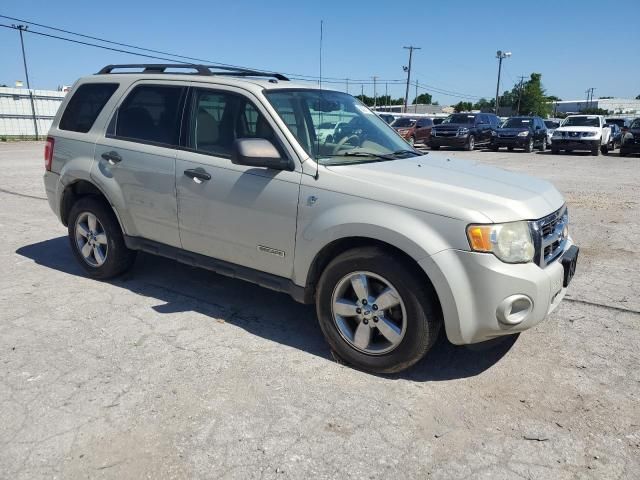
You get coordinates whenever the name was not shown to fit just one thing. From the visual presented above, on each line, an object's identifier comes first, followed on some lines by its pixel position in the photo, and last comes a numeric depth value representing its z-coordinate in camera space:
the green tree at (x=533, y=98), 88.38
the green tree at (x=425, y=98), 135.11
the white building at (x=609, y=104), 121.94
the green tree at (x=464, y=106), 106.90
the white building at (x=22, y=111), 29.06
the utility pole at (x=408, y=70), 59.49
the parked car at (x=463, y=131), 25.08
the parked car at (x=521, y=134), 25.20
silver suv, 3.13
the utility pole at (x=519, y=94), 88.61
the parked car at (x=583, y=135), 22.94
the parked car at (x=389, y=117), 27.81
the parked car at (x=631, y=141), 21.64
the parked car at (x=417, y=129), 27.17
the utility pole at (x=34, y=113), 29.94
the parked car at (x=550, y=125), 28.86
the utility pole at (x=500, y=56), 63.62
